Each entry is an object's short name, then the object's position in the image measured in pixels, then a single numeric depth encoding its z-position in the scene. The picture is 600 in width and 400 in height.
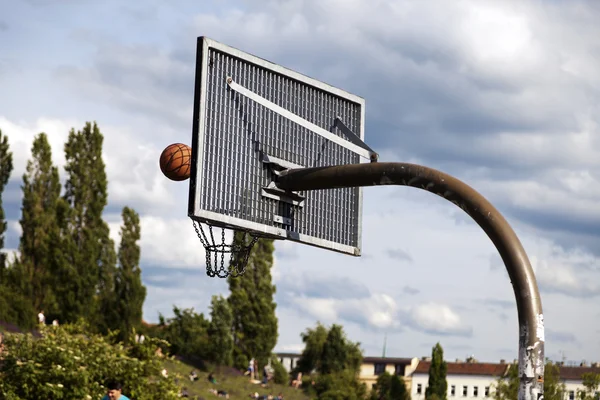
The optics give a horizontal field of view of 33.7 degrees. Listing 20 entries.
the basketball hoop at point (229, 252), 10.38
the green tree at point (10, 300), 49.79
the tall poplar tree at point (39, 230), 52.28
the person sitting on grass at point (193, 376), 57.03
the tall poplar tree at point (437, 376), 80.28
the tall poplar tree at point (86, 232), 52.34
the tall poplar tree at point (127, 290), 55.72
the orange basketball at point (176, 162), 10.47
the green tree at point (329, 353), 80.44
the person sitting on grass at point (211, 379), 58.15
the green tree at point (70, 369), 30.61
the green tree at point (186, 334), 64.38
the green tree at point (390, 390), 76.69
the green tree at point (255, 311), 68.00
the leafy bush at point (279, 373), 68.19
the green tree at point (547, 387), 40.47
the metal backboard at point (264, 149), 9.66
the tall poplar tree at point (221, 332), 63.88
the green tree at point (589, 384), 37.09
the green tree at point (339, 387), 66.81
